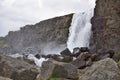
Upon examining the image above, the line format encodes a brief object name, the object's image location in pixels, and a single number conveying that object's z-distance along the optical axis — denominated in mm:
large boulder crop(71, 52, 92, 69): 8551
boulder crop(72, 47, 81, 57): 15830
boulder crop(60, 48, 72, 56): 18637
